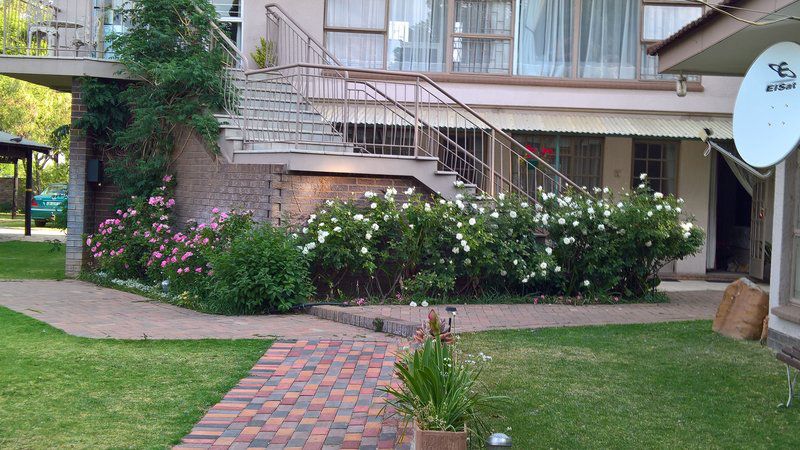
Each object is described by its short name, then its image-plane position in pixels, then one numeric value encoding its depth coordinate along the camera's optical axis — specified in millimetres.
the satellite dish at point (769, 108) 6512
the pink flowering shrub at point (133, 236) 12938
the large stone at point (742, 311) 9188
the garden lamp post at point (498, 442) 4902
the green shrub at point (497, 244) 11016
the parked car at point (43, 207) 30281
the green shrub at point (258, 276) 10172
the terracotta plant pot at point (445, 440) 4781
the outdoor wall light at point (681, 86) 10948
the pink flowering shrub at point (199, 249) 11117
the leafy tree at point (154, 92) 12914
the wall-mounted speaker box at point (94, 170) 14164
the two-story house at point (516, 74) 14539
